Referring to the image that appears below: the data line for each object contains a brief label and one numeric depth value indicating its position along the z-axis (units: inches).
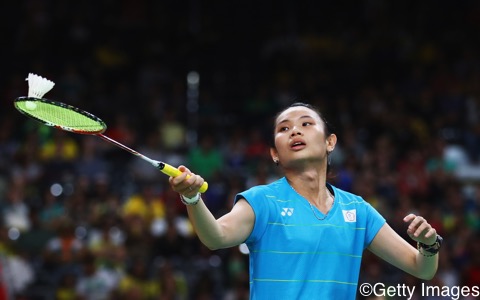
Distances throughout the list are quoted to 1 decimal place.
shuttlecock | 368.5
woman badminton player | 360.2
